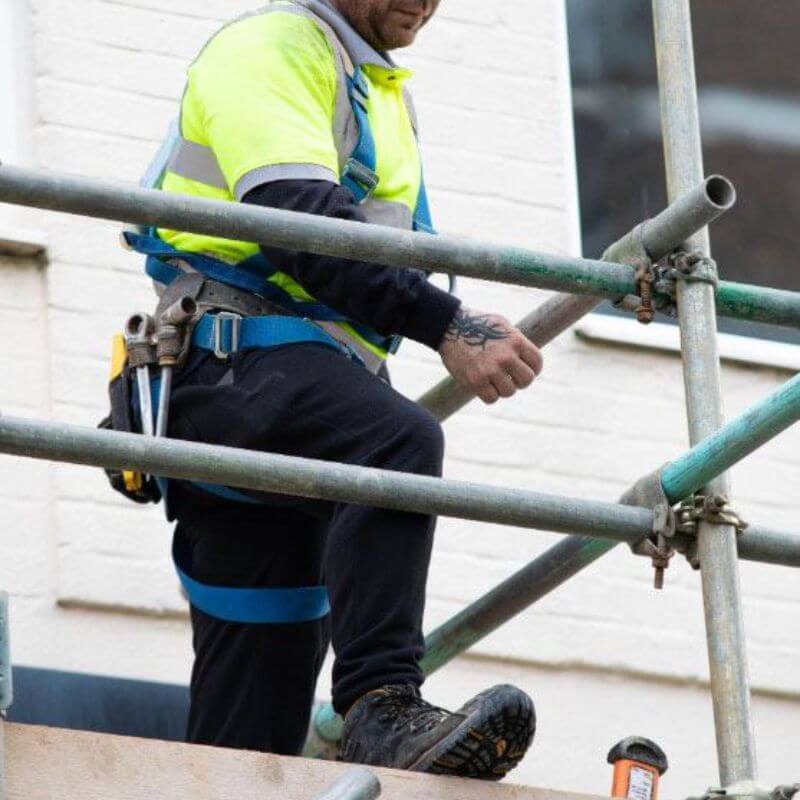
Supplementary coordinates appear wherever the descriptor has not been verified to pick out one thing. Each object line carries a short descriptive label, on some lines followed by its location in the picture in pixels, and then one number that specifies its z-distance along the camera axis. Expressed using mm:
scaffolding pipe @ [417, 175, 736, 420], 9039
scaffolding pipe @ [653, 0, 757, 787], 8625
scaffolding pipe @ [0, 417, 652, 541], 8180
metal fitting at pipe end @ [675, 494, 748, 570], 9023
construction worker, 9289
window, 14711
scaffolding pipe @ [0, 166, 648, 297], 8375
